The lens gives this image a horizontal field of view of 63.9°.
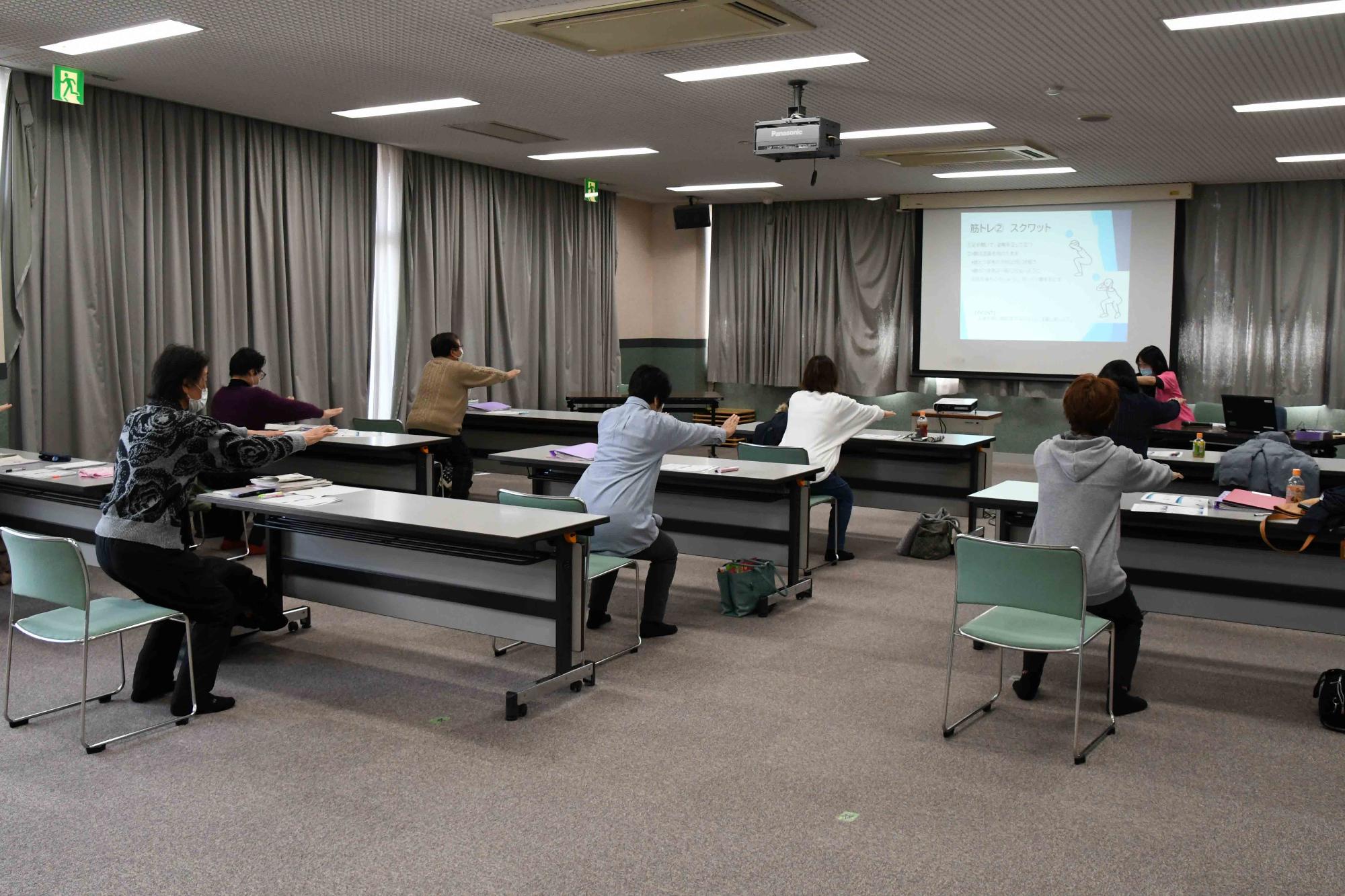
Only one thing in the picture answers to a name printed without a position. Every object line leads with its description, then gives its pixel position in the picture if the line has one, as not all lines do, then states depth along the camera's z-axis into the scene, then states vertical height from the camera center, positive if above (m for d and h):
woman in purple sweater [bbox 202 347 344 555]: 6.03 -0.27
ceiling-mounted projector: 5.84 +1.20
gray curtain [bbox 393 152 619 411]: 9.10 +0.74
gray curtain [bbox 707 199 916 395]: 11.26 +0.71
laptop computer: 6.89 -0.35
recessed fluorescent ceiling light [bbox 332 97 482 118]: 6.80 +1.60
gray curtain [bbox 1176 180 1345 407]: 9.36 +0.59
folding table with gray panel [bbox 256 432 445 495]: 6.40 -0.65
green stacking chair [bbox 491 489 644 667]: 4.20 -0.60
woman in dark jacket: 5.32 -0.28
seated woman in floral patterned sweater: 3.60 -0.53
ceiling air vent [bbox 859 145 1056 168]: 7.88 +1.51
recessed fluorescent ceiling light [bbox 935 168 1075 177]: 8.95 +1.56
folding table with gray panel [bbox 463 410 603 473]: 8.02 -0.57
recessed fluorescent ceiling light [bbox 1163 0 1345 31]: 4.40 +1.44
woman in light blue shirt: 4.56 -0.48
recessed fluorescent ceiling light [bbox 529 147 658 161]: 8.42 +1.62
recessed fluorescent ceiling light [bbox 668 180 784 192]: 10.23 +1.64
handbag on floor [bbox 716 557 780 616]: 5.14 -1.09
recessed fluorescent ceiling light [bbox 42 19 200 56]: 5.20 +1.58
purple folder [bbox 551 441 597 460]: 5.75 -0.52
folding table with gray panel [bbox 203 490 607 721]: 3.83 -0.80
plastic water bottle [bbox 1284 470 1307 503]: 4.01 -0.48
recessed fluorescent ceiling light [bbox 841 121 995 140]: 7.11 +1.54
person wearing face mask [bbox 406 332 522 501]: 7.51 -0.33
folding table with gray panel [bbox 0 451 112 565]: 4.69 -0.72
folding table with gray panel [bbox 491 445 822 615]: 5.36 -0.78
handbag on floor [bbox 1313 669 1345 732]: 3.72 -1.18
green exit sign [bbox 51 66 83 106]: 5.92 +1.49
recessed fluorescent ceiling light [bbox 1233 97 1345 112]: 6.12 +1.47
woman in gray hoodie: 3.61 -0.43
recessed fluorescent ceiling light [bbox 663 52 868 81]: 5.41 +1.51
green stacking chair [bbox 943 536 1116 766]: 3.31 -0.73
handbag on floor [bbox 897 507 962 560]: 6.53 -1.09
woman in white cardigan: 6.16 -0.36
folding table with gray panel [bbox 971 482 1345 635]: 3.92 -0.80
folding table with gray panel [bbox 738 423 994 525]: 6.67 -0.71
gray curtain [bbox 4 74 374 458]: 6.41 +0.68
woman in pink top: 7.61 -0.14
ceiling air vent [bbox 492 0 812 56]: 4.43 +1.44
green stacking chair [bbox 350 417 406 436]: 7.42 -0.48
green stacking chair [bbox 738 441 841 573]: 5.85 -0.53
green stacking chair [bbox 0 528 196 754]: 3.33 -0.77
